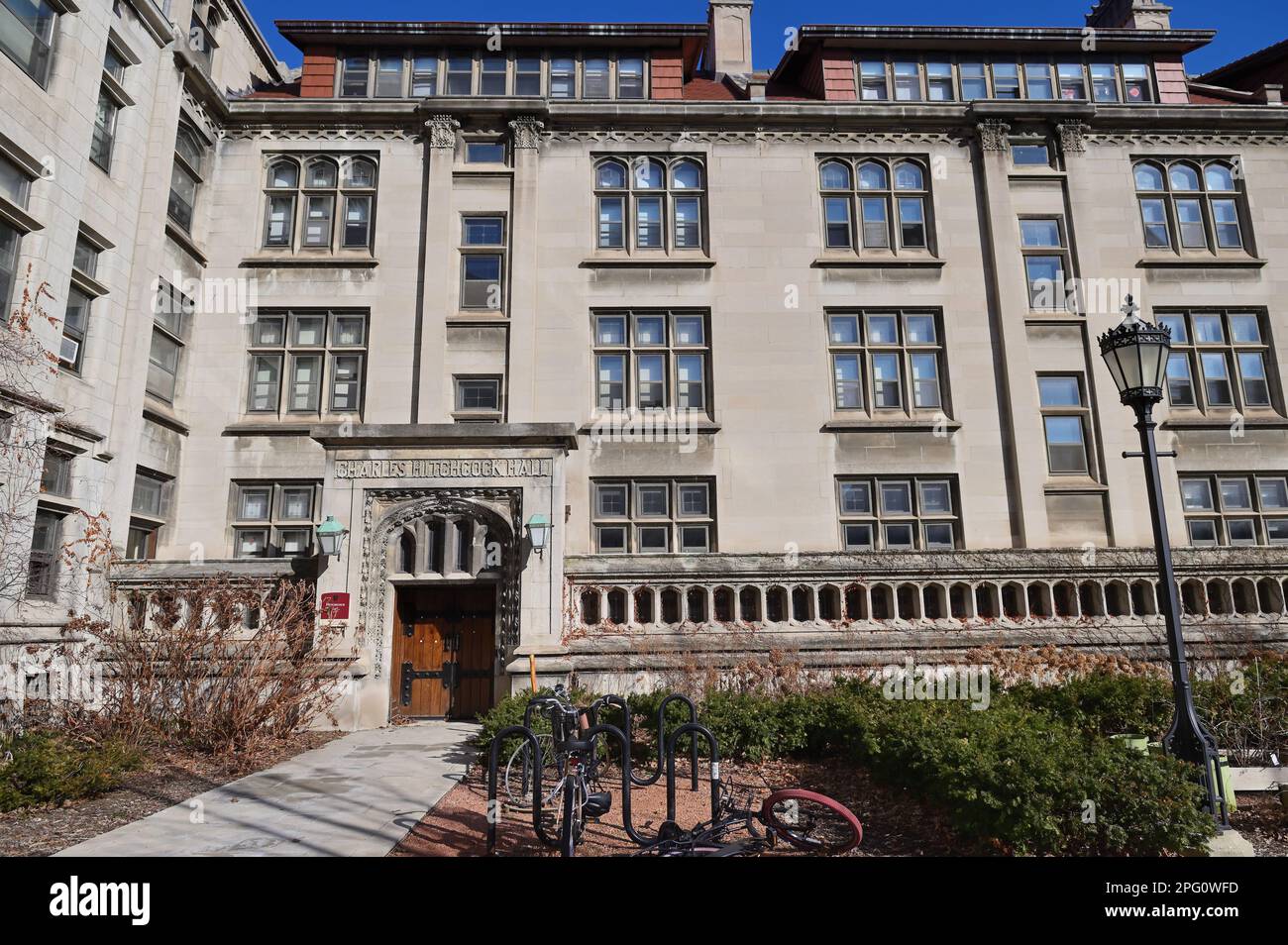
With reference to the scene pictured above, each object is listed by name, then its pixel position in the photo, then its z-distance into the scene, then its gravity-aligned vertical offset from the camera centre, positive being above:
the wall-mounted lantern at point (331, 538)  13.68 +1.34
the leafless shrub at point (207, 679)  11.07 -0.89
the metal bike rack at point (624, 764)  6.57 -1.49
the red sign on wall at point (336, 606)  13.62 +0.15
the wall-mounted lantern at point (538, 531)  13.71 +1.40
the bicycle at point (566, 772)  6.80 -1.70
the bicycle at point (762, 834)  6.69 -1.98
